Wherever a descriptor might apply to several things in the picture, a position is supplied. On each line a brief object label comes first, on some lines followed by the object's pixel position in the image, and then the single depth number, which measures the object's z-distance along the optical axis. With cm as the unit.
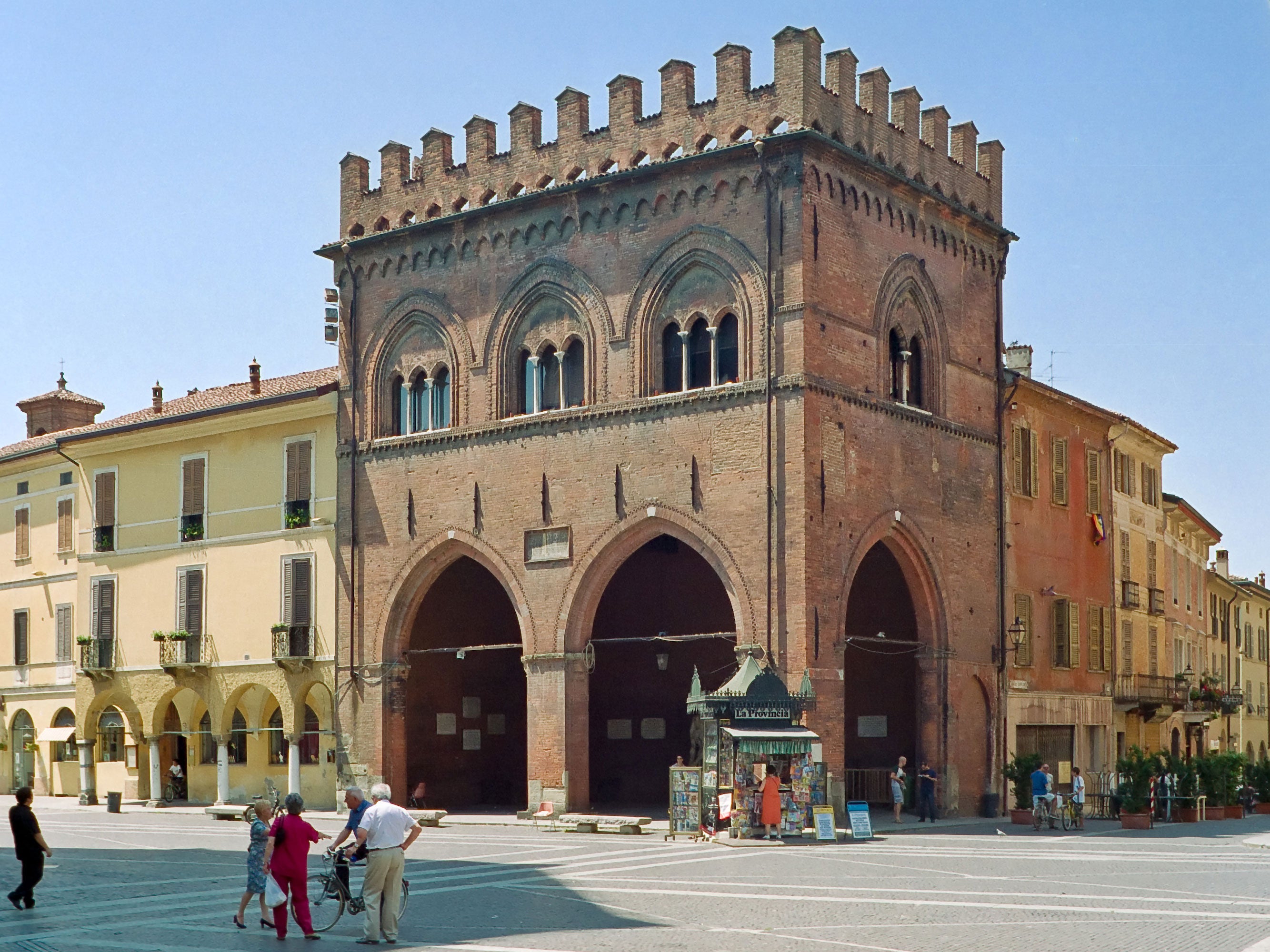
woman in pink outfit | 1550
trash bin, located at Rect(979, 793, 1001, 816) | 3338
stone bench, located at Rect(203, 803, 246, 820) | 3512
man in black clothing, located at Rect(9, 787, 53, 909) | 1770
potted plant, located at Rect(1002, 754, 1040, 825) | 3139
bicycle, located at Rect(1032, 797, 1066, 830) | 3094
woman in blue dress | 1619
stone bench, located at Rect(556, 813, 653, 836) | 2894
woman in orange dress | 2642
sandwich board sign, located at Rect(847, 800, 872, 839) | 2700
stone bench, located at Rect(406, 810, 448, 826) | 3184
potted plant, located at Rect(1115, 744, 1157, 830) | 3128
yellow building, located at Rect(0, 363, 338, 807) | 3734
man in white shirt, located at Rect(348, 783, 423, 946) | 1501
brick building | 2995
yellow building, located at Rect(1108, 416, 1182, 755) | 4319
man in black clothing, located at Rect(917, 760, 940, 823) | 3091
